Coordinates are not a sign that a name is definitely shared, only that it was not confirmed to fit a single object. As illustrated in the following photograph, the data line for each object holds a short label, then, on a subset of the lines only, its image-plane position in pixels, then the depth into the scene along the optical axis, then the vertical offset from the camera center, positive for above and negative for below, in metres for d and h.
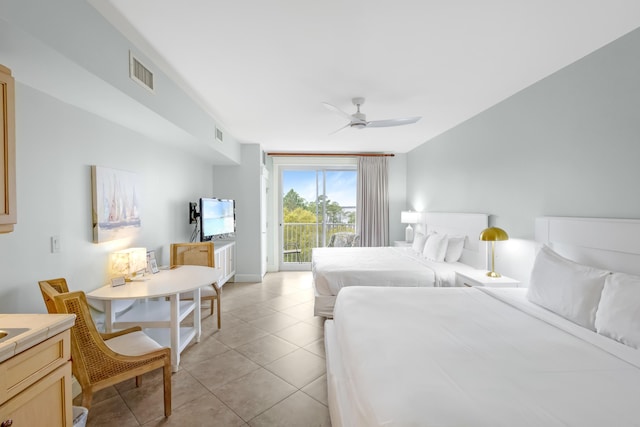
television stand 4.13 -0.77
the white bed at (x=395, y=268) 3.13 -0.70
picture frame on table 2.76 -0.52
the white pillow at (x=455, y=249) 3.61 -0.53
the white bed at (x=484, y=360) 0.98 -0.70
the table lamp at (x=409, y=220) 5.17 -0.22
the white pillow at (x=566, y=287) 1.72 -0.54
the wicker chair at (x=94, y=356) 1.52 -0.89
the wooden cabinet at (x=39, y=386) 1.07 -0.73
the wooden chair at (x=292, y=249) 6.10 -0.86
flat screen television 3.96 -0.12
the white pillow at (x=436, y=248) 3.65 -0.53
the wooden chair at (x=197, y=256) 3.24 -0.54
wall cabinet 1.26 +0.27
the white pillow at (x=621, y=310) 1.44 -0.56
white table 2.22 -0.88
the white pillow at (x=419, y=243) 4.17 -0.53
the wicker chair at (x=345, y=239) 5.69 -0.61
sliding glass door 5.93 +0.10
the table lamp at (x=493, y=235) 2.72 -0.28
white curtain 5.73 +0.20
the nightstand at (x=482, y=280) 2.63 -0.71
